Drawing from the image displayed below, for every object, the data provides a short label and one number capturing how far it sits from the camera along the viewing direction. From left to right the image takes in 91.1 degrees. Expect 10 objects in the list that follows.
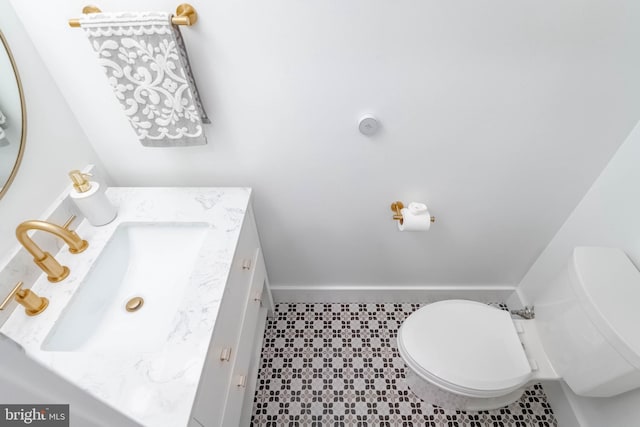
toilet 0.93
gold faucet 0.78
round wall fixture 1.02
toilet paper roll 1.21
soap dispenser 0.94
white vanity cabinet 0.79
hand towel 0.80
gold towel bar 0.80
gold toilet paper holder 1.24
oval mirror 0.81
